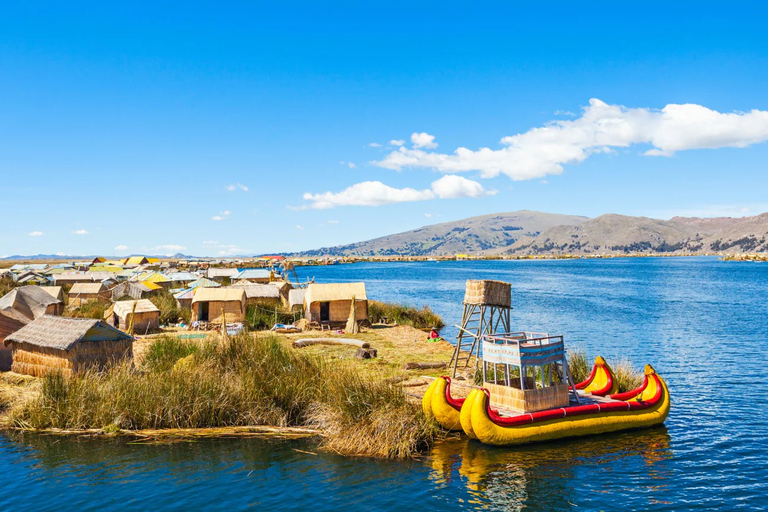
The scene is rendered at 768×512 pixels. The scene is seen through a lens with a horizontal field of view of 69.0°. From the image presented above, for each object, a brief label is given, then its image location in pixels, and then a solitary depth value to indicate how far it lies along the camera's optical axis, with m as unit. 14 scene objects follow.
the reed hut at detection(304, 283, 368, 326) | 35.62
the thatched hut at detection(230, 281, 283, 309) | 37.84
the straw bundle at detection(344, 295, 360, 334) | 33.25
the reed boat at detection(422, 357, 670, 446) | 14.30
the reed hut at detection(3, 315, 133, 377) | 18.98
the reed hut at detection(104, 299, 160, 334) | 32.47
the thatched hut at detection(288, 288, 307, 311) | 37.94
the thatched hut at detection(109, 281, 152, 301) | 44.91
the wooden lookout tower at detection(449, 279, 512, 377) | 19.91
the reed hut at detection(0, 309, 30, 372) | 21.86
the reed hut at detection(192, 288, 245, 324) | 35.50
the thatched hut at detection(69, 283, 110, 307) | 46.51
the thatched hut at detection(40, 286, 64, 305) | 42.74
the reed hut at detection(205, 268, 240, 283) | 68.42
